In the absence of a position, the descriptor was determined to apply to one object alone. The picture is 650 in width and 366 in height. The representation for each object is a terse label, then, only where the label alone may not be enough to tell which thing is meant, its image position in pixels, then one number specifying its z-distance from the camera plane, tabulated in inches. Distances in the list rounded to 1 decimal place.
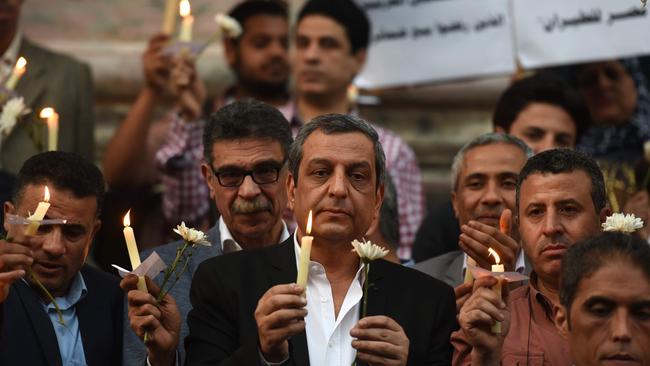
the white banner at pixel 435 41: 575.9
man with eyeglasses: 435.8
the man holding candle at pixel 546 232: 389.4
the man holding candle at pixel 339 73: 544.8
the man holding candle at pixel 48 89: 525.4
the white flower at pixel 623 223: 382.8
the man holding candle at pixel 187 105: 531.5
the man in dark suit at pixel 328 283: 374.9
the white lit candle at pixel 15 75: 426.1
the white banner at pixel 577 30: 542.0
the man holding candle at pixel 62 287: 399.1
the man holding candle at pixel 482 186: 457.2
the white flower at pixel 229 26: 532.3
